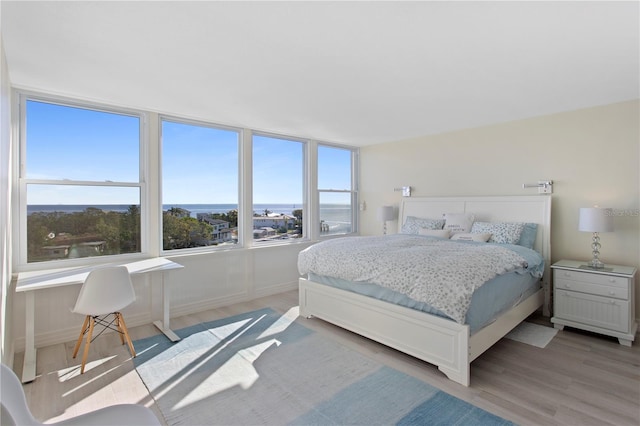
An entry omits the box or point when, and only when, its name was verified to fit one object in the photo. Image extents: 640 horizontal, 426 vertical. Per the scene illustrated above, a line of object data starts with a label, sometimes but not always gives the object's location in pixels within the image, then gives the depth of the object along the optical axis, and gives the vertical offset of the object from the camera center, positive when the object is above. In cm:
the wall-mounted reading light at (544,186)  391 +31
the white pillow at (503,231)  376 -23
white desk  256 -58
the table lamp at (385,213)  538 -2
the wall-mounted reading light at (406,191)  535 +34
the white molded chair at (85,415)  118 -86
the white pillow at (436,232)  424 -28
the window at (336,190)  569 +39
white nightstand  302 -85
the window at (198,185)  398 +34
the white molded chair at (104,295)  262 -69
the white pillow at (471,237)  385 -30
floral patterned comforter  245 -47
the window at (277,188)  481 +36
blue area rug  205 -127
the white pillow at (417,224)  460 -18
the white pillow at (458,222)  430 -14
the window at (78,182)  311 +30
